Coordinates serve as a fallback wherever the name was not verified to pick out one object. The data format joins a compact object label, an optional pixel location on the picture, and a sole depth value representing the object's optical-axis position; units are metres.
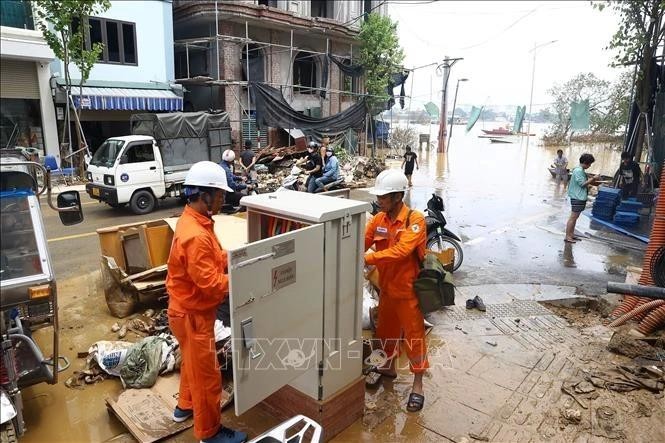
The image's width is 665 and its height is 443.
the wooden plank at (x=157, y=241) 5.24
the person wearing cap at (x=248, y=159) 13.76
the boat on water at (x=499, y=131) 57.66
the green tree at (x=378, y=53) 21.23
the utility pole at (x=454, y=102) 27.52
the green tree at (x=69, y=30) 12.98
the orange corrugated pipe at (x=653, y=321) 4.59
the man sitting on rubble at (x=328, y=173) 10.55
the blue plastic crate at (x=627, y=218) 10.16
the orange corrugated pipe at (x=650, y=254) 4.93
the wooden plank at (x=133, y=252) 5.38
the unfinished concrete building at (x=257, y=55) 17.36
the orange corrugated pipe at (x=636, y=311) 4.74
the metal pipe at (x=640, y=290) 3.79
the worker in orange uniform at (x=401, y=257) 3.31
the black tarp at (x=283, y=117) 15.76
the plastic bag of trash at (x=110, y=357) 3.77
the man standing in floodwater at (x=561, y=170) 17.80
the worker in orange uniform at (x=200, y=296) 2.65
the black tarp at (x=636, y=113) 11.99
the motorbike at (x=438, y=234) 6.55
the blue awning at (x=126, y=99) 14.82
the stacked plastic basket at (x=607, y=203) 10.70
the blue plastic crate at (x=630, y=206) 10.31
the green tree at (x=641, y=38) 11.41
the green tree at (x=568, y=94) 32.00
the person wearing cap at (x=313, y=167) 10.72
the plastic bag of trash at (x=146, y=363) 3.58
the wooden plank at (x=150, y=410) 3.05
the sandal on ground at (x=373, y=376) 3.76
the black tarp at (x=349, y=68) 19.50
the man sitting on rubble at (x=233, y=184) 9.55
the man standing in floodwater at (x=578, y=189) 8.31
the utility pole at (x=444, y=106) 24.33
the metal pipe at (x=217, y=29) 16.56
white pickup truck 10.06
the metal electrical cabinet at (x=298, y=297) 2.26
